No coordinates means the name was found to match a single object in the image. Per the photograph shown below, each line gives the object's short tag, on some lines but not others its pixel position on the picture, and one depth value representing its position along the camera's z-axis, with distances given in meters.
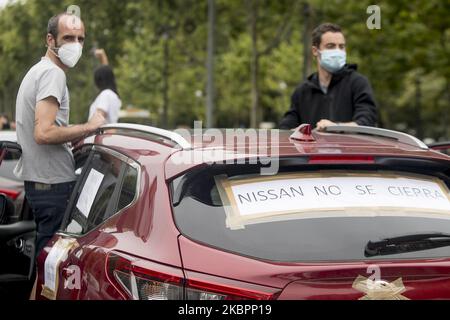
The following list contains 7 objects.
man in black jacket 12.56
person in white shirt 18.10
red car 5.59
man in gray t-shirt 9.41
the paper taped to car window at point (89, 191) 8.01
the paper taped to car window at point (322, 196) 6.04
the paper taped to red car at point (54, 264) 7.59
